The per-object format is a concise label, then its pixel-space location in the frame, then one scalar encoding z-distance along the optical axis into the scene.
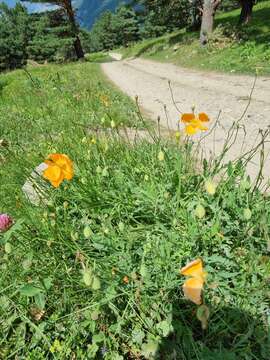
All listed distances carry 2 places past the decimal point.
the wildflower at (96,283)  0.44
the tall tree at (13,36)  48.13
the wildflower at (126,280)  0.56
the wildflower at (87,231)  0.53
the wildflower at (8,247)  0.54
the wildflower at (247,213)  0.55
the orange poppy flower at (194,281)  0.37
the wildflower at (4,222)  0.63
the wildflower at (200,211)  0.51
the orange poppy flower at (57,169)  0.54
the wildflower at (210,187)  0.52
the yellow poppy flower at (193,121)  0.66
